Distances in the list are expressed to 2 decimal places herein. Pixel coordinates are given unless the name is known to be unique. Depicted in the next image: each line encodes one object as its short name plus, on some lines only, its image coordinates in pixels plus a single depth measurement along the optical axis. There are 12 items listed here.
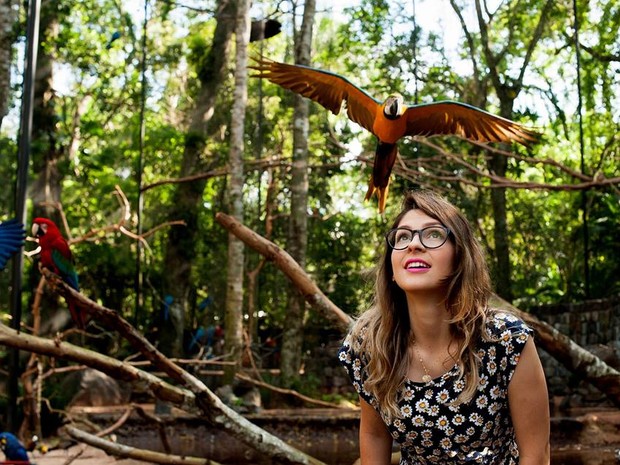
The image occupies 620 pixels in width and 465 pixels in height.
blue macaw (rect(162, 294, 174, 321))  11.02
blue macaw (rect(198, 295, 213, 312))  13.77
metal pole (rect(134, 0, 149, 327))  9.09
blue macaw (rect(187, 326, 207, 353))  12.75
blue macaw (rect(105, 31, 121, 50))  9.85
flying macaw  3.43
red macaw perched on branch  5.09
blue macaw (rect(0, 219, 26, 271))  4.04
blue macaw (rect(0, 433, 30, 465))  4.62
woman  1.51
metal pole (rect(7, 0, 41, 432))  4.58
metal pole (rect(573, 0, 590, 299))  8.49
